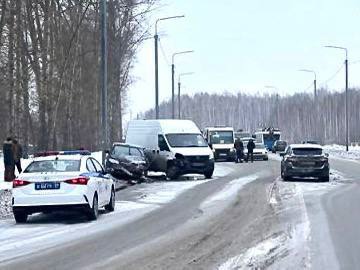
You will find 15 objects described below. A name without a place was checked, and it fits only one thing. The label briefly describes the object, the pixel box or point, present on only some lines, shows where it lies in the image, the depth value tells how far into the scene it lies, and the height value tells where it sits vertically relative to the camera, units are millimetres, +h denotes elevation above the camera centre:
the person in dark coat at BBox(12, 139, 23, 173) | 28719 -964
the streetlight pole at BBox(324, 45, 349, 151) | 65250 +3663
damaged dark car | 32219 -1487
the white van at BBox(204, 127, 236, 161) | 55844 -1248
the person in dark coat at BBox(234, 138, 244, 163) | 52938 -1709
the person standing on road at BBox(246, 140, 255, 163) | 53562 -1681
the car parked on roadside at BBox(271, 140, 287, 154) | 84250 -2478
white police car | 17312 -1365
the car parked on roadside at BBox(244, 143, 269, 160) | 59312 -2217
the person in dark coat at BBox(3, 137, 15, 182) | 28094 -1210
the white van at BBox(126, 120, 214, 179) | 34094 -1038
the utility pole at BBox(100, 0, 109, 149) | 32188 +1829
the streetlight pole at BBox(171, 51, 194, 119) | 66062 +3339
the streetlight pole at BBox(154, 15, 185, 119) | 49156 +3237
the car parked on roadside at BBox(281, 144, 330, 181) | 31766 -1637
